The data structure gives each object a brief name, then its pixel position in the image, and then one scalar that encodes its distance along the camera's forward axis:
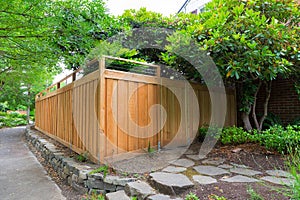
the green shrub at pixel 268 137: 3.37
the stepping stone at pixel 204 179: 2.43
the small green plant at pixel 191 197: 2.05
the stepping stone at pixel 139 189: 2.26
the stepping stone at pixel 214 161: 3.26
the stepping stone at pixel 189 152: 3.94
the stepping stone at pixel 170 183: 2.25
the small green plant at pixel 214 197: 1.98
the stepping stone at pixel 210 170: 2.78
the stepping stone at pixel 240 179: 2.45
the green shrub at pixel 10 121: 13.96
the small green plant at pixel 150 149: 3.73
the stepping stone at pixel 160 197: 2.12
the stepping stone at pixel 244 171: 2.76
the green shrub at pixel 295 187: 1.64
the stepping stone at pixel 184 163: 3.15
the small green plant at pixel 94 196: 2.61
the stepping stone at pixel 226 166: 3.05
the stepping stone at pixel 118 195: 2.36
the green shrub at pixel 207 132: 4.34
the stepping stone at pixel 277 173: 2.64
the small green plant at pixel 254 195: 1.94
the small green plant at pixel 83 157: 3.54
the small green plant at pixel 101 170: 2.90
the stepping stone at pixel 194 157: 3.55
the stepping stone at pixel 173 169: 2.85
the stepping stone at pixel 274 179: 2.38
